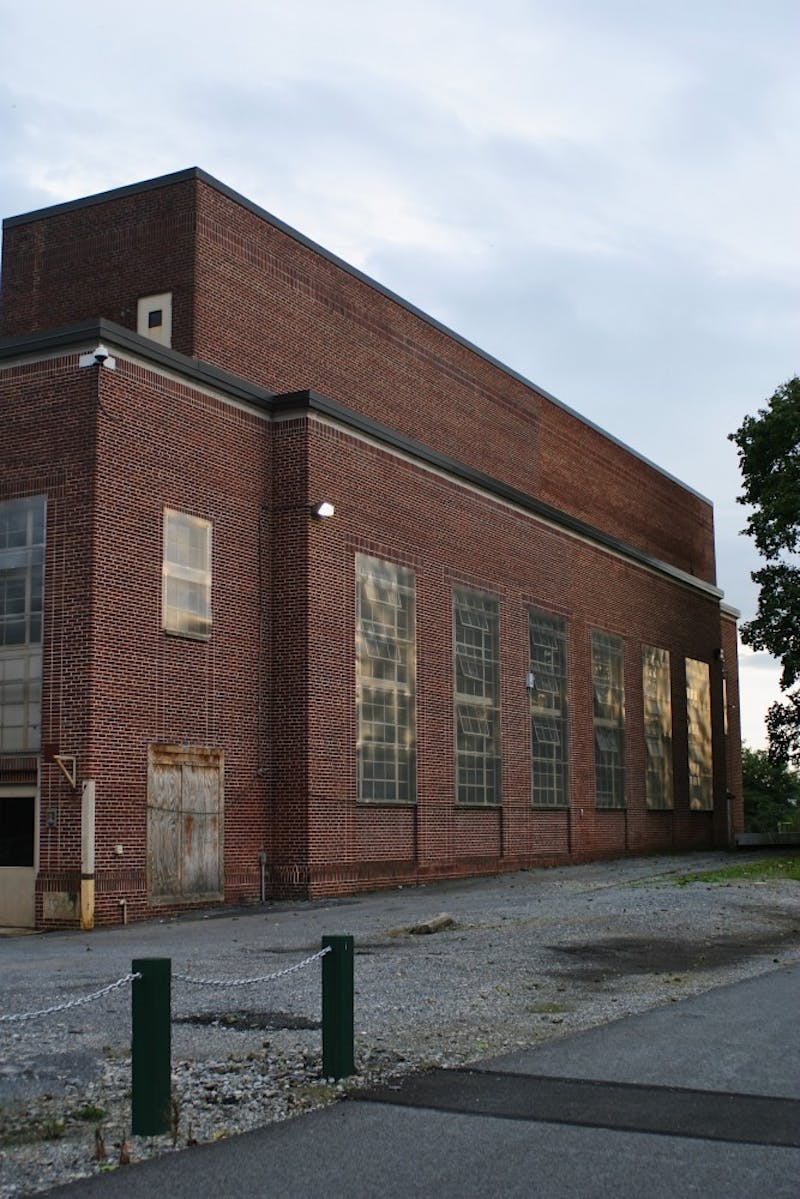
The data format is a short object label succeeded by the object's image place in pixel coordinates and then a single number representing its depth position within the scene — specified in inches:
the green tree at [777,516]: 1681.8
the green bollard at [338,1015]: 366.9
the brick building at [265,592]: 890.7
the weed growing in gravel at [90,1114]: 331.3
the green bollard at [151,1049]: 313.3
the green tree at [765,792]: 3221.0
